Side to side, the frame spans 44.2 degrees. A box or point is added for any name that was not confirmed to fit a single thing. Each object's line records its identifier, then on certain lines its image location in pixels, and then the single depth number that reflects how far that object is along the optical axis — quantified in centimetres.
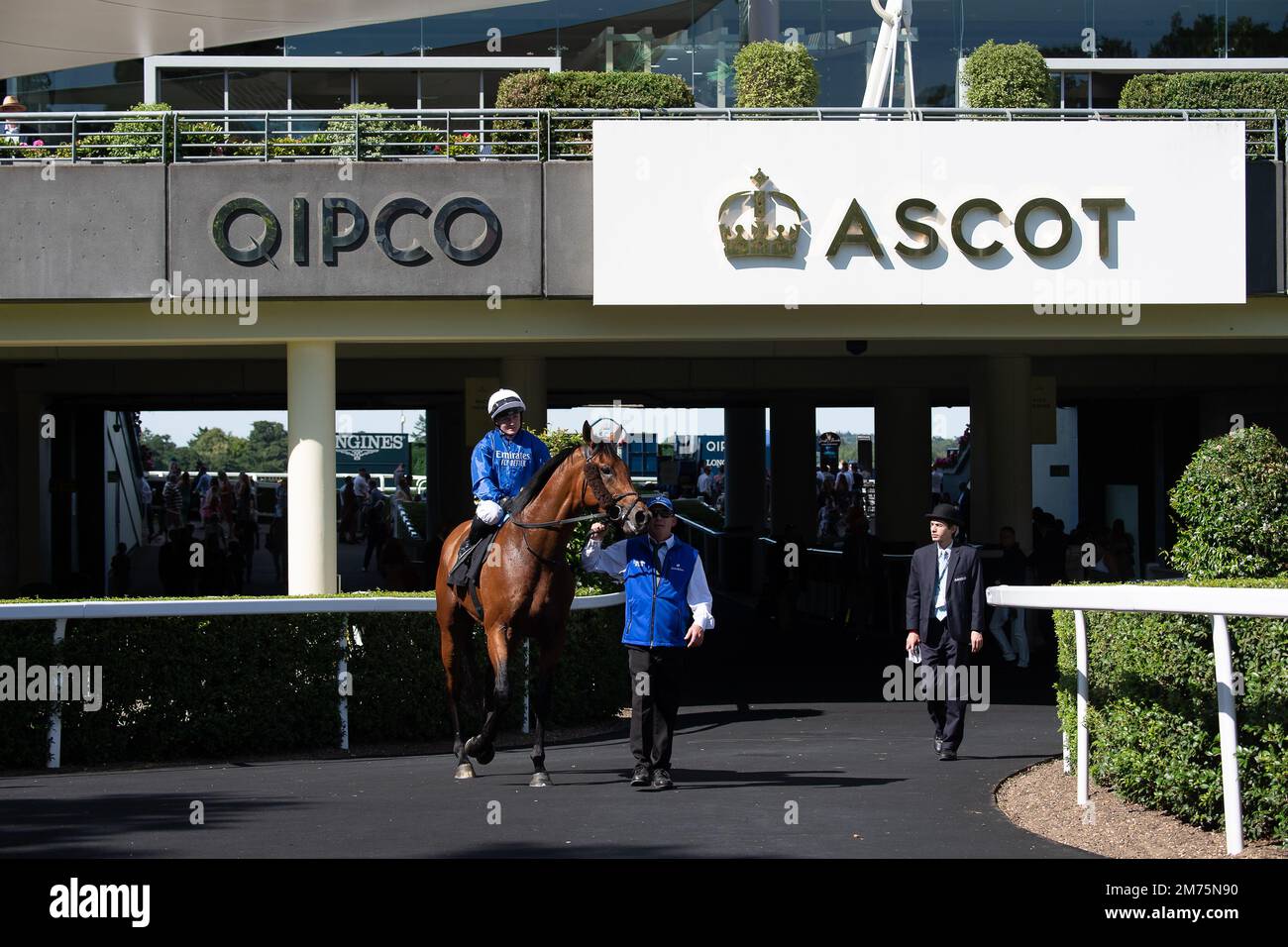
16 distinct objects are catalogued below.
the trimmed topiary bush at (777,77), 1803
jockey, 1036
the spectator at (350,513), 4634
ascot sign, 1642
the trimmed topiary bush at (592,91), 1781
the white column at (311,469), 1758
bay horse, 945
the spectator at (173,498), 3986
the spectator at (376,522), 3719
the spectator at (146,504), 4797
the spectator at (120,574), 2861
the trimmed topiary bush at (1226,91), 1792
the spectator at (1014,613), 2039
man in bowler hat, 1156
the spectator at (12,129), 1711
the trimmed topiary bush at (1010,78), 1831
